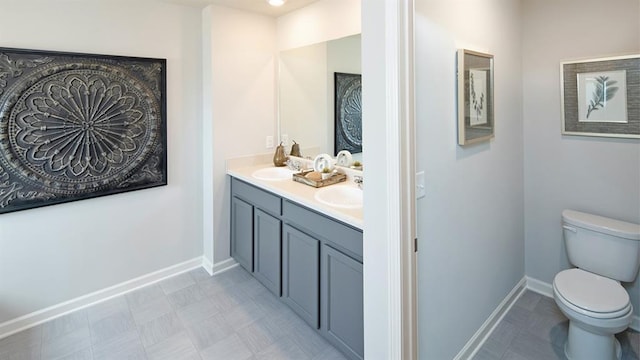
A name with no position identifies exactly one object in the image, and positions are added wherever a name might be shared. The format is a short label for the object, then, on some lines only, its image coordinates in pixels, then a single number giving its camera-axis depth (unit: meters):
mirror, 2.52
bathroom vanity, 1.75
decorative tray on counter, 2.33
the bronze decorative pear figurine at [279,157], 3.04
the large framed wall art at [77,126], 2.04
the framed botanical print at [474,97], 1.65
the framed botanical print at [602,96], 1.92
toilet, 1.67
